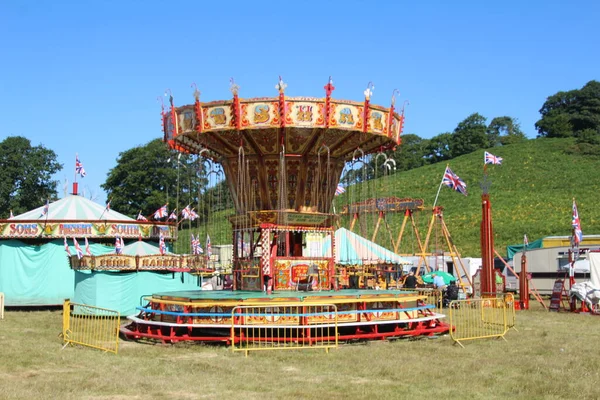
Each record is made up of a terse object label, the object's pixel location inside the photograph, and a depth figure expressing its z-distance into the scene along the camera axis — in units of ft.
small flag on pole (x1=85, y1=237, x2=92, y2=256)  97.86
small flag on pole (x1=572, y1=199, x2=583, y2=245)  92.27
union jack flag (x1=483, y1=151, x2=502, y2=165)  103.25
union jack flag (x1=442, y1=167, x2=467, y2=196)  114.93
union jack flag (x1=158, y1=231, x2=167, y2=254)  94.80
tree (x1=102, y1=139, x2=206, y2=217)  247.70
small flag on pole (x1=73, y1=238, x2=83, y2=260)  88.48
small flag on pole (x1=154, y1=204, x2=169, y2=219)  114.93
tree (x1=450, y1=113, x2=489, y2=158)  410.93
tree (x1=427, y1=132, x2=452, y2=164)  427.90
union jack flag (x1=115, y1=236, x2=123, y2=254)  93.61
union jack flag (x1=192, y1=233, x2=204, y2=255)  113.46
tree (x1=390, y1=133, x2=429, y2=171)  418.92
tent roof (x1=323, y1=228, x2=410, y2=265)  107.55
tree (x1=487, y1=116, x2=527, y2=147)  462.27
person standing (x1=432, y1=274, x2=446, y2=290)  105.54
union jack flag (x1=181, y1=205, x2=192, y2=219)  110.80
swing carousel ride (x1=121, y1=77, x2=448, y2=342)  59.06
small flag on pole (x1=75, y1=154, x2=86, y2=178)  116.16
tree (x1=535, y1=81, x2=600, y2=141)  390.60
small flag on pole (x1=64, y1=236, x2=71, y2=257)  97.35
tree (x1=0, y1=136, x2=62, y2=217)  237.86
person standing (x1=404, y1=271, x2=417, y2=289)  103.50
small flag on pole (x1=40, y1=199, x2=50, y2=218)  106.09
